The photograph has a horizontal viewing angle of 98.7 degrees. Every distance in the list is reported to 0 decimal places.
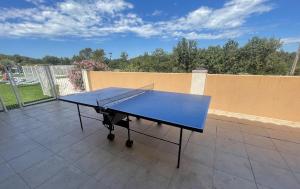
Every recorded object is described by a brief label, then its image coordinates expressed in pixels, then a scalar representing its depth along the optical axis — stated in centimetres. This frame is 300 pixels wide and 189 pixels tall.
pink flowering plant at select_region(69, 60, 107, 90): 784
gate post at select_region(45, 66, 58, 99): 607
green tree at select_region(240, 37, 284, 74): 1497
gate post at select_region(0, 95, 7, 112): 470
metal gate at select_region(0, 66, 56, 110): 503
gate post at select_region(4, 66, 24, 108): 476
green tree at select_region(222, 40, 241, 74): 1638
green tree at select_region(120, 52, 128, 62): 2994
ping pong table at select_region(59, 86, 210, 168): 174
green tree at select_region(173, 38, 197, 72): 1798
